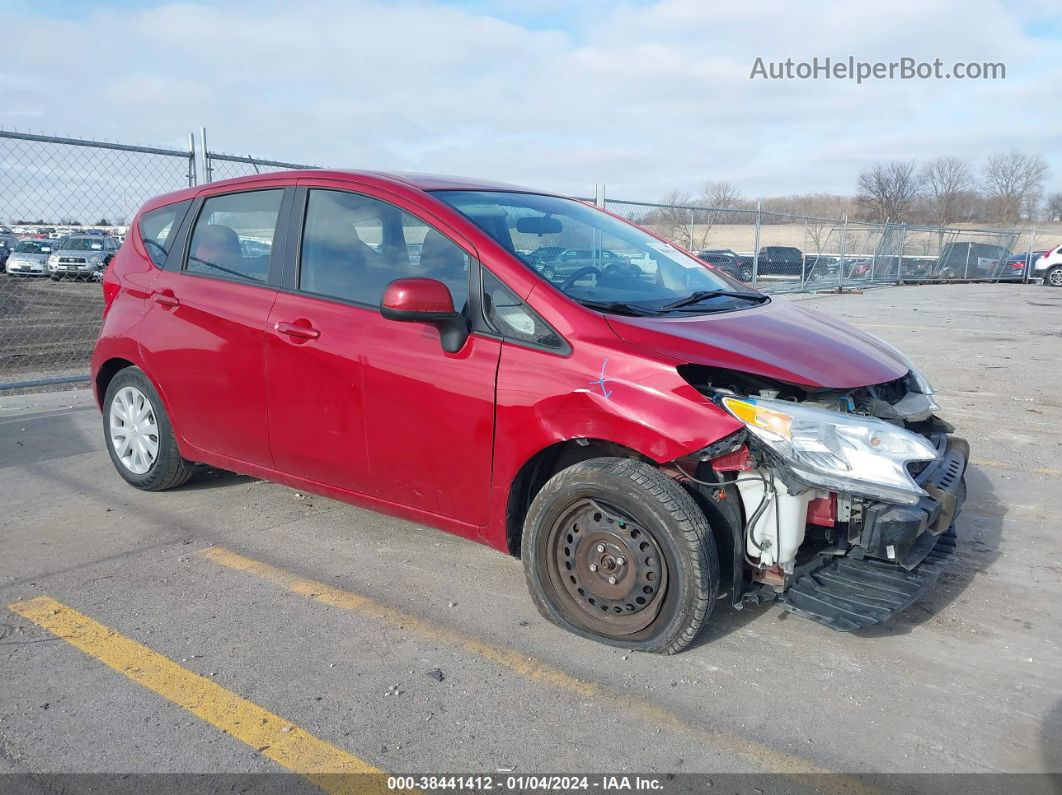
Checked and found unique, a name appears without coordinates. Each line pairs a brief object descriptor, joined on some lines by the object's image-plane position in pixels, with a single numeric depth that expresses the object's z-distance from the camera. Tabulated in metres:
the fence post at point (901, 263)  27.25
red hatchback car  3.00
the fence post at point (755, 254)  17.34
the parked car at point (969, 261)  29.95
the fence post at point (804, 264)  20.02
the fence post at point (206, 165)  7.92
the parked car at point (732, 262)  16.41
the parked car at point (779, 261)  18.55
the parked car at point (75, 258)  24.61
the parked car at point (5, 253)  28.33
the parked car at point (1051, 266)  27.92
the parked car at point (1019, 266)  29.83
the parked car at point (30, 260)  27.72
